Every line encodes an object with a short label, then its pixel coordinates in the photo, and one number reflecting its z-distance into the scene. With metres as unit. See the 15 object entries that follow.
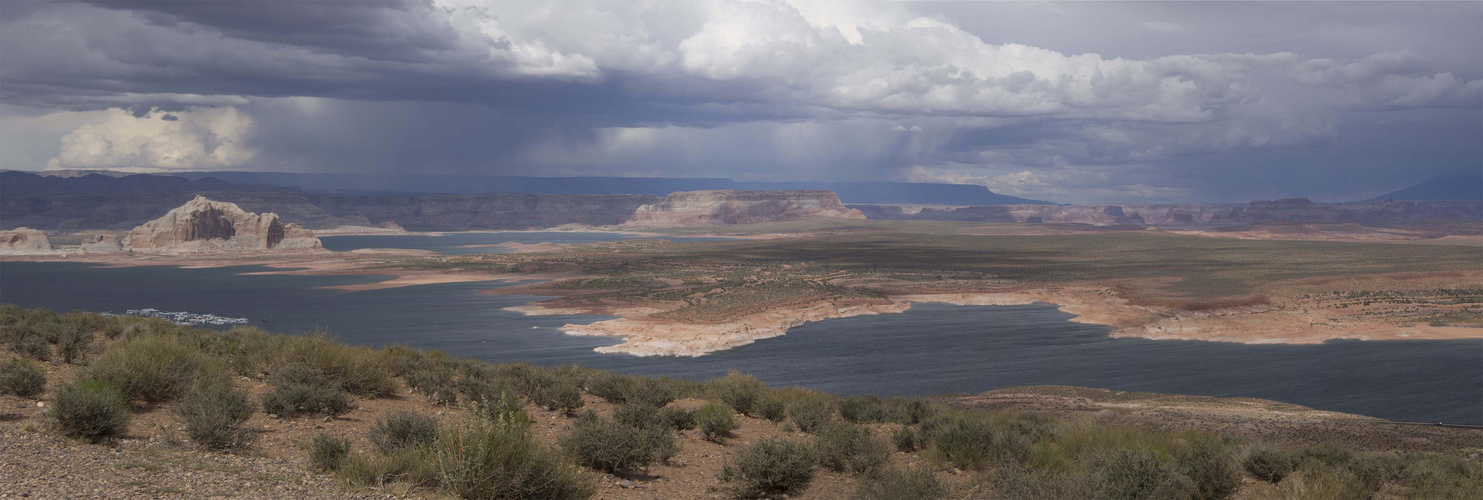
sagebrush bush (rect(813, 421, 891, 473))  10.80
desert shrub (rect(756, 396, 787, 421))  14.74
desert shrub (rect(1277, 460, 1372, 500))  8.41
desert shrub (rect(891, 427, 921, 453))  12.74
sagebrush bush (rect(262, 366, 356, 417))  11.05
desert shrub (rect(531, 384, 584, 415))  13.31
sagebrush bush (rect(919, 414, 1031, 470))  11.34
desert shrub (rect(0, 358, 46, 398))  10.52
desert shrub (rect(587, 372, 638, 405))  14.93
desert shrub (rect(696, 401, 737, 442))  12.55
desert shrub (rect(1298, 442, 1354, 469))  12.26
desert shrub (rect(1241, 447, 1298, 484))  11.44
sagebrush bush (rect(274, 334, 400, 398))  13.08
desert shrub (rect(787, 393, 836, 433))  13.92
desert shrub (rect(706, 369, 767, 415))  15.15
